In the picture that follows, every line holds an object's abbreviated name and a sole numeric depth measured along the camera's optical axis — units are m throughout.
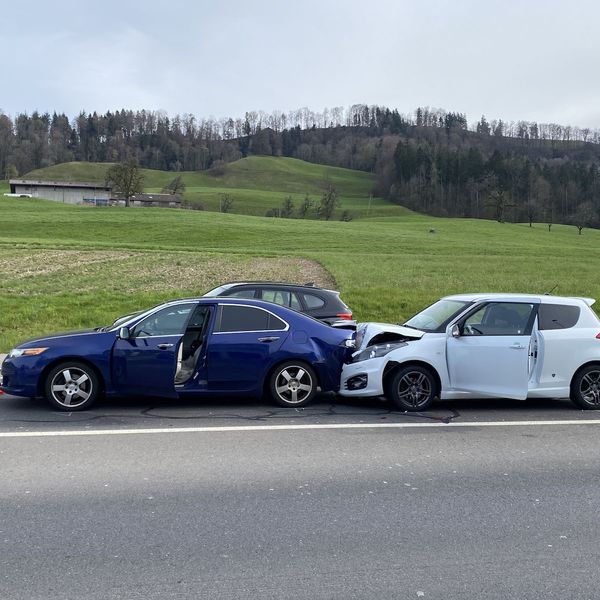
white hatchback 8.45
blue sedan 8.11
